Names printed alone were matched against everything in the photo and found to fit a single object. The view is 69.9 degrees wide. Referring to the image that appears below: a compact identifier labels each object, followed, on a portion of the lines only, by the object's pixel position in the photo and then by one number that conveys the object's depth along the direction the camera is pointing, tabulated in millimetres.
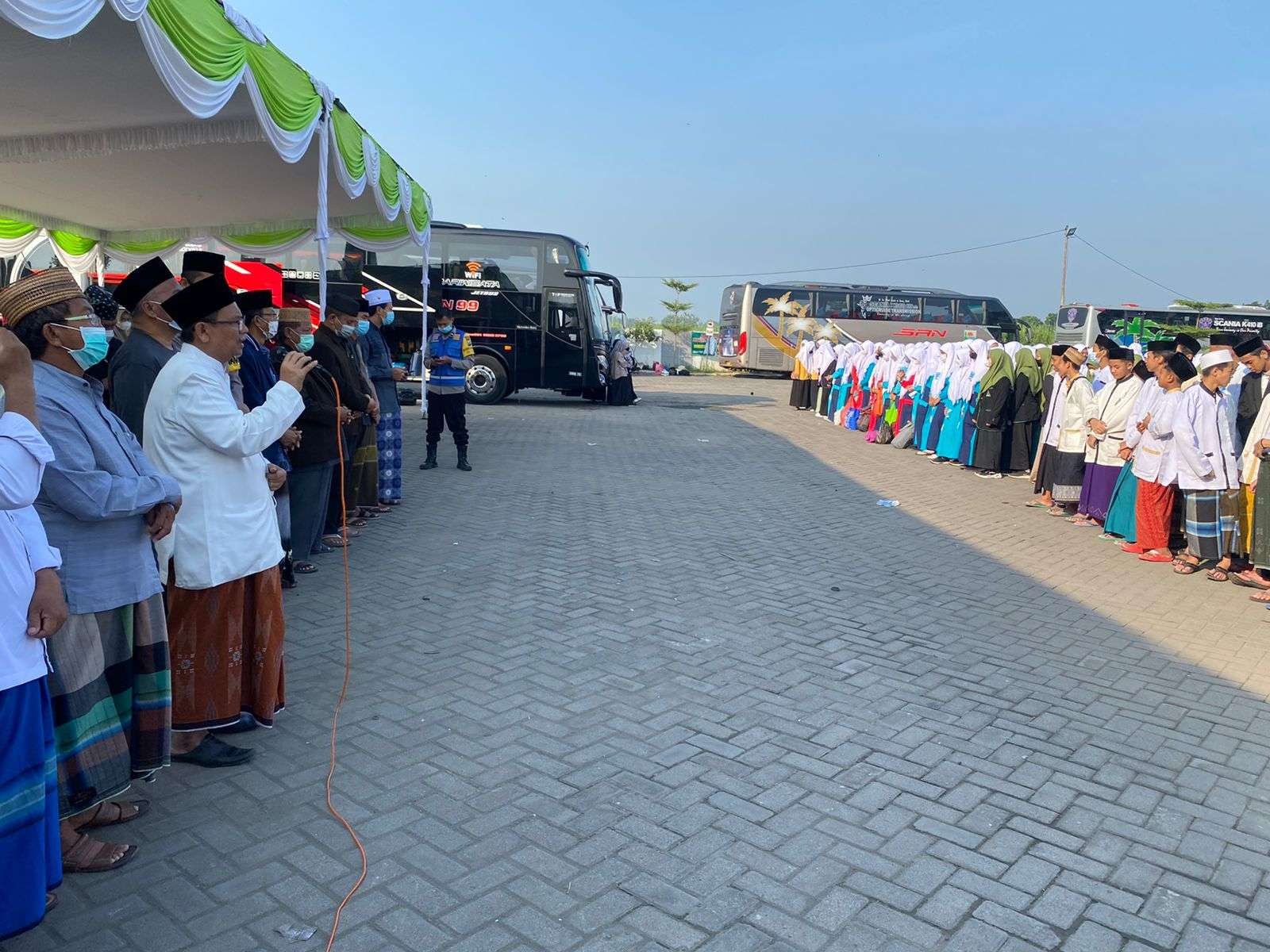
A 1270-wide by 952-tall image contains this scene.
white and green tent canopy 4777
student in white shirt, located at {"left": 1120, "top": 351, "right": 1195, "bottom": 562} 6934
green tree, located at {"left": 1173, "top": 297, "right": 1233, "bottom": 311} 27531
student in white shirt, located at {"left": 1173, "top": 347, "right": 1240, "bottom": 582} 6621
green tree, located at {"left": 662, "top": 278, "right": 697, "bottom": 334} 46719
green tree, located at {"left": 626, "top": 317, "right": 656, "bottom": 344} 43191
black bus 17688
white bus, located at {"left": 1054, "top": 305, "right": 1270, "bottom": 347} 26578
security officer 9289
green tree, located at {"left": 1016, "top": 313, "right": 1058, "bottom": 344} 30288
